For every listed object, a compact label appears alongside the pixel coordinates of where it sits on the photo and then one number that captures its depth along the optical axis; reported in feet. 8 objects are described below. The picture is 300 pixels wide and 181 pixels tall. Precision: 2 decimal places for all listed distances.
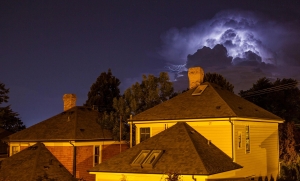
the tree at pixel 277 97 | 177.99
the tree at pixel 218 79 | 143.74
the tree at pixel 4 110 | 113.70
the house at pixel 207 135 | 68.28
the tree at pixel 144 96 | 108.78
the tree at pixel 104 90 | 154.09
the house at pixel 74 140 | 95.81
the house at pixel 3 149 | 123.67
